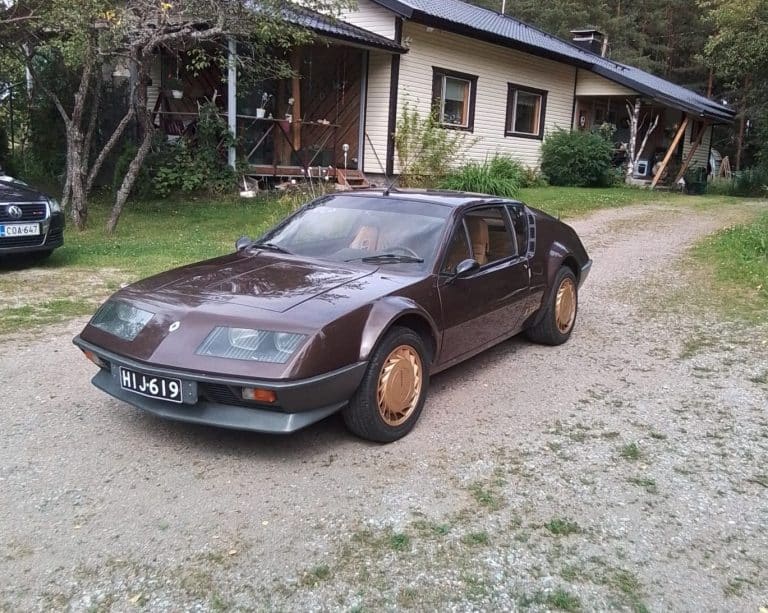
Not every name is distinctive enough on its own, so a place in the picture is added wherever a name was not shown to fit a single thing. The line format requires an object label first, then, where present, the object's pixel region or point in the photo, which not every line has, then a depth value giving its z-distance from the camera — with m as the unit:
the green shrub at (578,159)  20.56
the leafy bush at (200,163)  14.23
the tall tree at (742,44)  21.27
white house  15.61
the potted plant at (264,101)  15.65
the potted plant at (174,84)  16.09
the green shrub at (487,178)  16.03
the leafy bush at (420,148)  16.69
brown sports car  3.63
